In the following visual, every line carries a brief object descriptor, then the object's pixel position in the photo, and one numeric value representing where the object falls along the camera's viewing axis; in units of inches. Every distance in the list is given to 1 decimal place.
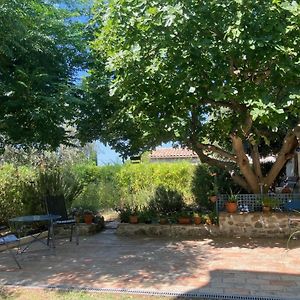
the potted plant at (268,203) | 323.6
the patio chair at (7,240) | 234.8
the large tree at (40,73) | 301.9
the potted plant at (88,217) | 374.3
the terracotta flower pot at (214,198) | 356.6
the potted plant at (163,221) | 350.0
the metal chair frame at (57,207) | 325.4
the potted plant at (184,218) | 345.1
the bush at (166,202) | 386.3
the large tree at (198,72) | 239.9
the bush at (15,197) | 373.7
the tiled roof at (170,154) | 1025.5
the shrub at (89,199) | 435.8
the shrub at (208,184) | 421.1
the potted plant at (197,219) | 342.3
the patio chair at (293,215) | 311.1
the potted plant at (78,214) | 379.9
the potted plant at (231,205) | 332.7
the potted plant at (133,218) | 358.9
